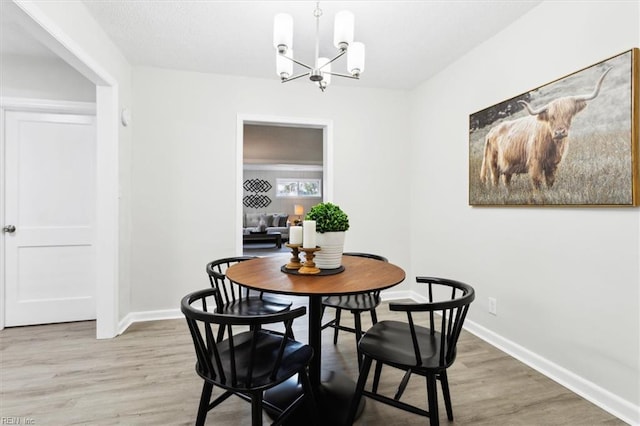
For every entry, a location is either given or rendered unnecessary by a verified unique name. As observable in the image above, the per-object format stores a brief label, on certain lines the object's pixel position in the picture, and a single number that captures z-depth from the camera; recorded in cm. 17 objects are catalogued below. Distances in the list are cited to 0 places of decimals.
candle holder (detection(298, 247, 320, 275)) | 169
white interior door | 292
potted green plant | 174
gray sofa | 941
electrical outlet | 257
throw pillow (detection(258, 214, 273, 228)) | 954
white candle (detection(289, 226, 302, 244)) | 175
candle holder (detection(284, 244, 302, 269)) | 176
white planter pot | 176
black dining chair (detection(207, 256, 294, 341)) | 191
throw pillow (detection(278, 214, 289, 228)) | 974
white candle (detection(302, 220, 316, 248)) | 165
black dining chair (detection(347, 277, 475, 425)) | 133
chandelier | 181
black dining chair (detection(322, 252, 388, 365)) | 208
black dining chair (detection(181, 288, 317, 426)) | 117
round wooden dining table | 144
